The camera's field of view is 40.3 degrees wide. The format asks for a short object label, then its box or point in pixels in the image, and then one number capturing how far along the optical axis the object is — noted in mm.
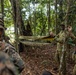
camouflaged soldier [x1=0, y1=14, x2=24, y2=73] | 1083
